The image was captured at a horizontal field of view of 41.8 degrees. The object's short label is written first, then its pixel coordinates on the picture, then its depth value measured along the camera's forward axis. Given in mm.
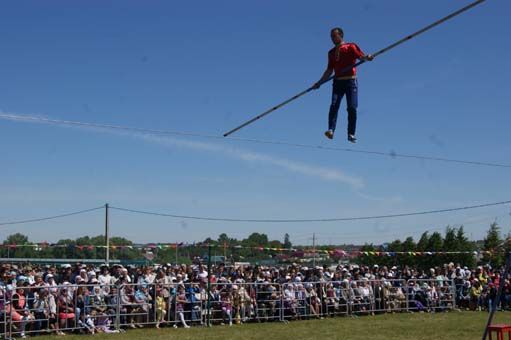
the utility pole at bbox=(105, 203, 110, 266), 24634
